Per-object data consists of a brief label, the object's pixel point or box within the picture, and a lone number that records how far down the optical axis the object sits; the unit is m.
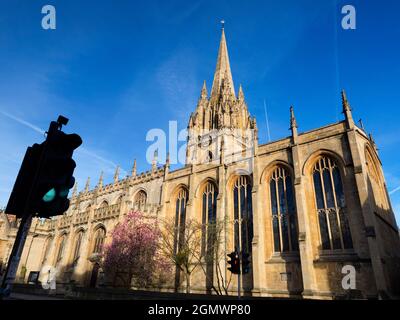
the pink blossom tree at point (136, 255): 23.41
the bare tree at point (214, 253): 21.98
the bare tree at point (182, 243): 22.02
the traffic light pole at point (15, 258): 2.48
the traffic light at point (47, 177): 2.79
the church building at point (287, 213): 17.64
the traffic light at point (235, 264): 11.21
